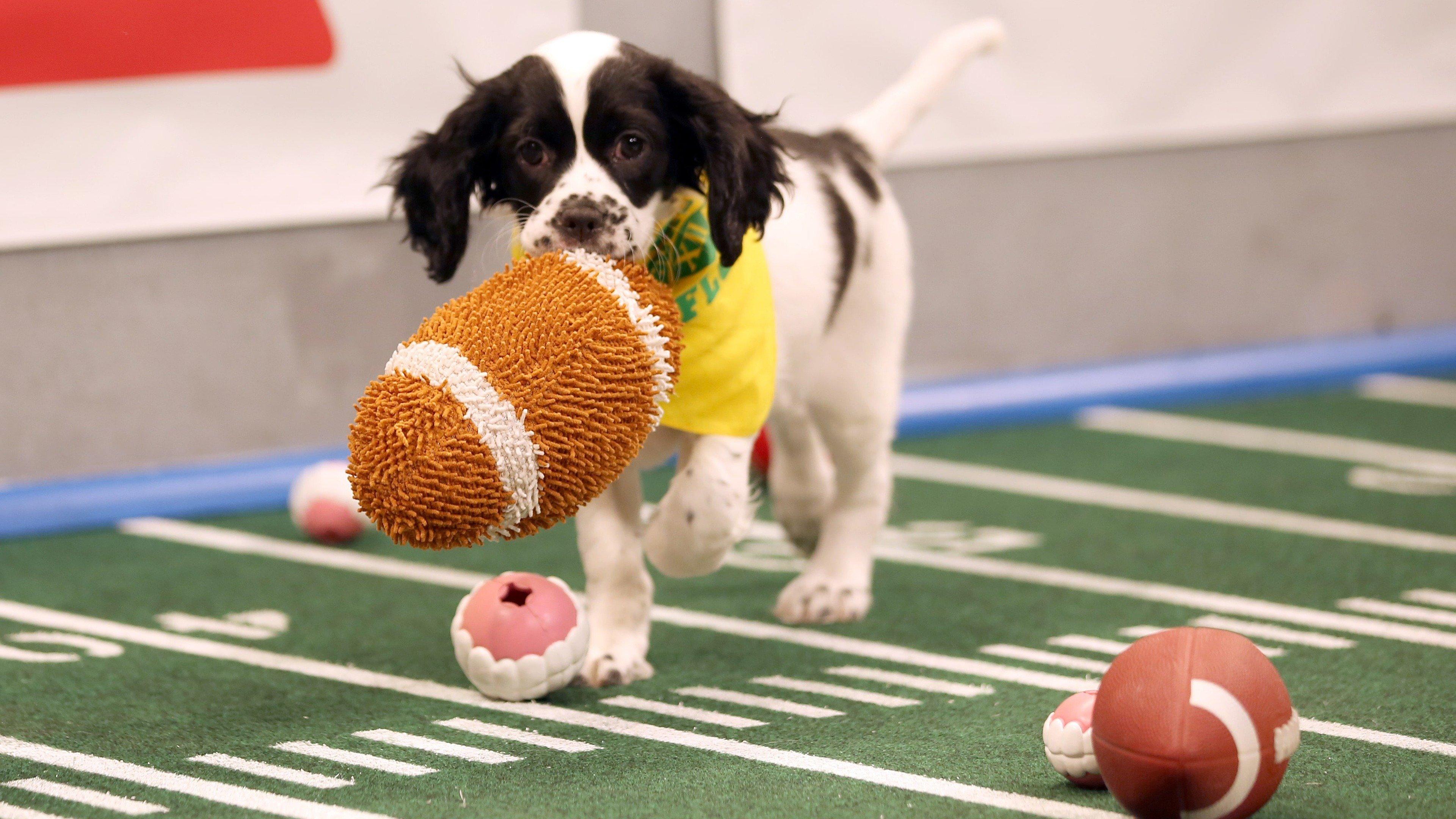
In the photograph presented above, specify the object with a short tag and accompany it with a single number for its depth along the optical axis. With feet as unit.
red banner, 15.34
